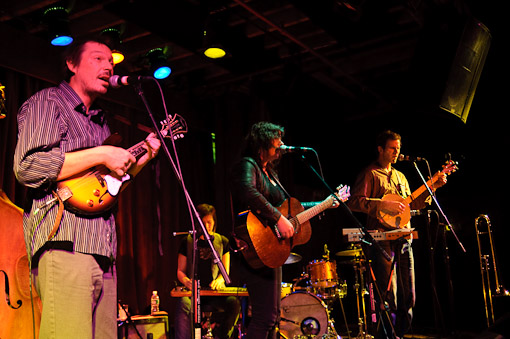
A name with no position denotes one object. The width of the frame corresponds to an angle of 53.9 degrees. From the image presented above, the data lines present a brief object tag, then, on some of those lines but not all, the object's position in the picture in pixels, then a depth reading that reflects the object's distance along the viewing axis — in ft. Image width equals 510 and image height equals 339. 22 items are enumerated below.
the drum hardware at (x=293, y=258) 18.63
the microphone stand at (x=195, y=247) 8.84
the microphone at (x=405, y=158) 18.31
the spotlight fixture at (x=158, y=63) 23.48
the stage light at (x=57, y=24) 19.58
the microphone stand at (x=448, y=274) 22.85
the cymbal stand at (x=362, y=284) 19.62
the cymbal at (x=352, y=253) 21.45
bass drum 20.77
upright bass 12.53
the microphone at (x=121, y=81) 8.73
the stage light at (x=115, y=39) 21.23
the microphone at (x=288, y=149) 13.94
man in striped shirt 7.15
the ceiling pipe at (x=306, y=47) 21.68
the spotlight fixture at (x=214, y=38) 21.22
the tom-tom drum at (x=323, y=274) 21.90
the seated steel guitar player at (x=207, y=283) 20.63
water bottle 22.91
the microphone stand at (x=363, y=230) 13.62
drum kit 20.77
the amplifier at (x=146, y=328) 18.79
